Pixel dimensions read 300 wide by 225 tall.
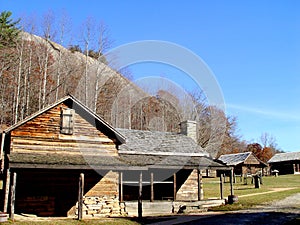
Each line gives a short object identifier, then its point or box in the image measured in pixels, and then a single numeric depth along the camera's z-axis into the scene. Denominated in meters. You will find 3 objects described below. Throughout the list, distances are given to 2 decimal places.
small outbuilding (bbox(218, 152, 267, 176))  55.61
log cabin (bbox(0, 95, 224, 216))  18.59
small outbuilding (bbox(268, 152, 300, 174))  62.97
